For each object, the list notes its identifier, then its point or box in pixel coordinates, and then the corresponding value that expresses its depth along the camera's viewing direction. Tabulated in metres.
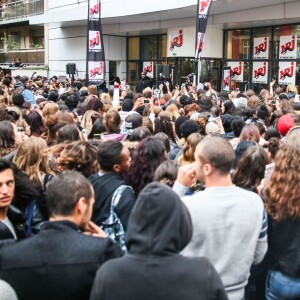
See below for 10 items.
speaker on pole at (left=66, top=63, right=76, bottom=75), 24.26
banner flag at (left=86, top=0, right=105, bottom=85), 13.97
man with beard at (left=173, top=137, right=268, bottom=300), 3.05
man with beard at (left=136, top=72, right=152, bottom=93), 20.56
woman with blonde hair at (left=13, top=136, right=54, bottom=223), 4.45
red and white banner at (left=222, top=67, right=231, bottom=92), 23.94
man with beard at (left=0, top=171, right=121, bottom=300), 2.66
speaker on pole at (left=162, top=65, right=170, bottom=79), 18.47
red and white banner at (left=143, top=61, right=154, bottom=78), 28.06
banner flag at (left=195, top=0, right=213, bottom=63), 15.34
